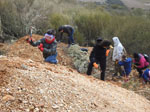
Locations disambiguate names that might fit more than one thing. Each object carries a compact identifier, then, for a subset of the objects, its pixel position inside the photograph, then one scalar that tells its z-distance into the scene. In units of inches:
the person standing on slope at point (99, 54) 201.6
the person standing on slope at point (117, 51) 245.9
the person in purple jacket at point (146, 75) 247.1
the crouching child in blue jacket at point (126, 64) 239.7
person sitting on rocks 178.2
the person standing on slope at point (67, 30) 309.0
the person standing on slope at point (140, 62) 251.4
